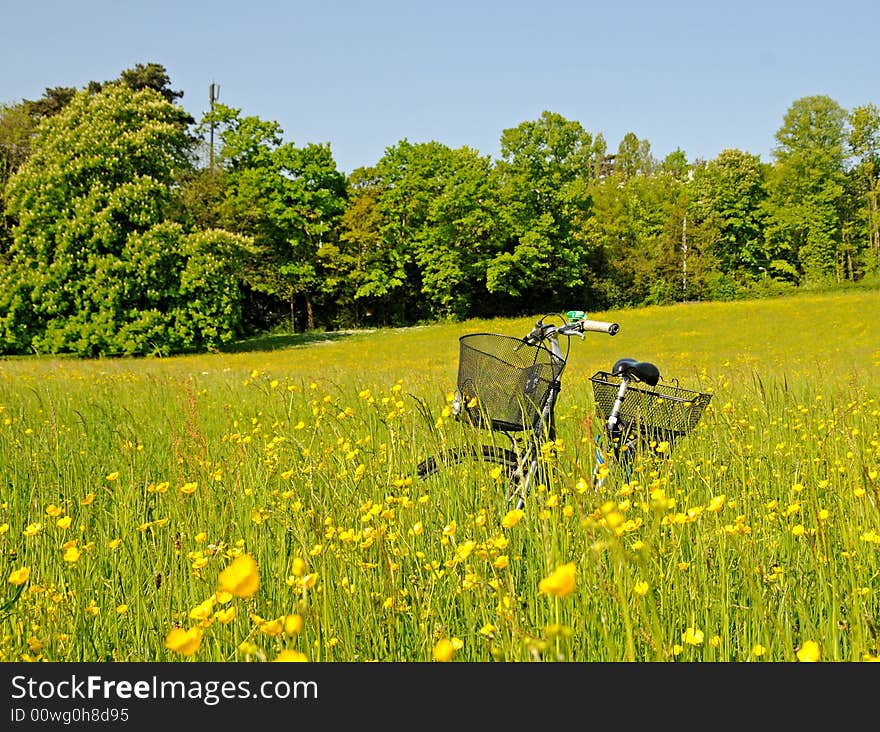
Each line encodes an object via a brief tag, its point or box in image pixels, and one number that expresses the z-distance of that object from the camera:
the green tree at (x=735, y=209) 50.88
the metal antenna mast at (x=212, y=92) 49.62
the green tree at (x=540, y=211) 42.25
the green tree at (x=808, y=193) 48.72
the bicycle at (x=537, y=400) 3.46
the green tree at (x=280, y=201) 39.38
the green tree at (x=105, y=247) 28.67
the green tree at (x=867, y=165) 50.28
